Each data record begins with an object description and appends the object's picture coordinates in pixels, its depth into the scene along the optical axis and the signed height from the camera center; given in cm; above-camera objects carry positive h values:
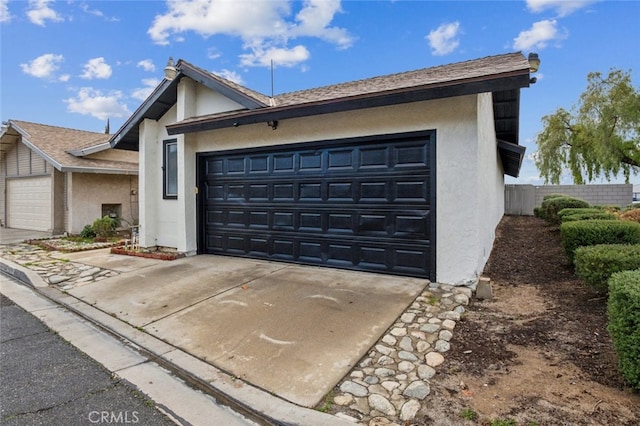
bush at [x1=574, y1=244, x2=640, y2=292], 384 -62
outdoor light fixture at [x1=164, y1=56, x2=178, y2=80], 738 +309
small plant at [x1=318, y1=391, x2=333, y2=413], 240 -141
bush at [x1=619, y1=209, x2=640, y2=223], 1019 -21
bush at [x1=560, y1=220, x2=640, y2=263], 535 -39
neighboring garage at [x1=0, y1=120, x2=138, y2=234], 1209 +123
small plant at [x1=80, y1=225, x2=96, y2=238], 1137 -73
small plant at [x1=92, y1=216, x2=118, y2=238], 1102 -48
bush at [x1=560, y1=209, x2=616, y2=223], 733 -16
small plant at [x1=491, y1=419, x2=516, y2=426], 217 -138
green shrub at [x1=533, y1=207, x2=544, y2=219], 1523 -13
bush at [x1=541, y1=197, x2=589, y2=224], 1187 +14
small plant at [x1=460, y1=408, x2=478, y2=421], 226 -139
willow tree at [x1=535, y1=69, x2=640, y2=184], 1866 +439
